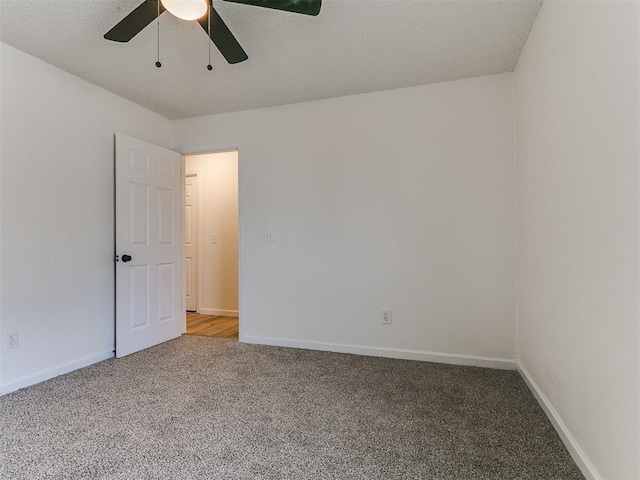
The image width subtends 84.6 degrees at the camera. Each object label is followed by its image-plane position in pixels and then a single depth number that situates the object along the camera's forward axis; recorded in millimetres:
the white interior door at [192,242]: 5023
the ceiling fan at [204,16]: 1612
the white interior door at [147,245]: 3127
